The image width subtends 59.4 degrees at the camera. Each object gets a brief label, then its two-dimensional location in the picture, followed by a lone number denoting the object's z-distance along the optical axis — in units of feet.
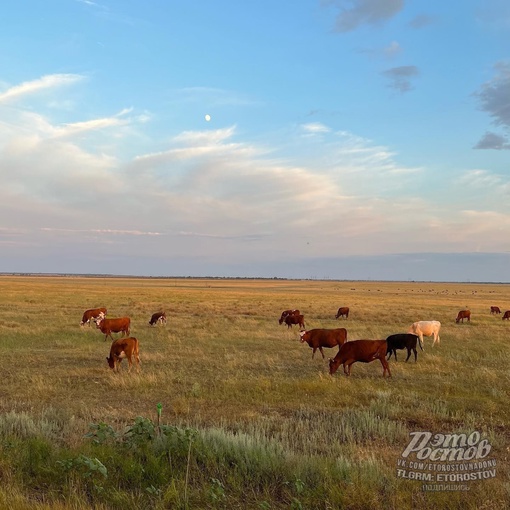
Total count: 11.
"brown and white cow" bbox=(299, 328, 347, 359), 54.49
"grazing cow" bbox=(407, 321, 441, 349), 66.08
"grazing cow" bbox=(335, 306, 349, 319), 108.35
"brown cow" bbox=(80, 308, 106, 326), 80.11
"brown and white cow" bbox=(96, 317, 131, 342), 65.98
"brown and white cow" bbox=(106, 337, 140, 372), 45.32
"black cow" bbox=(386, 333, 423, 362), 52.47
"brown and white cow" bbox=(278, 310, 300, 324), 92.02
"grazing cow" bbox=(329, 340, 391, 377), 42.78
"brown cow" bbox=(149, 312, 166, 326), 84.07
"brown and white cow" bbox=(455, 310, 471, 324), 101.59
